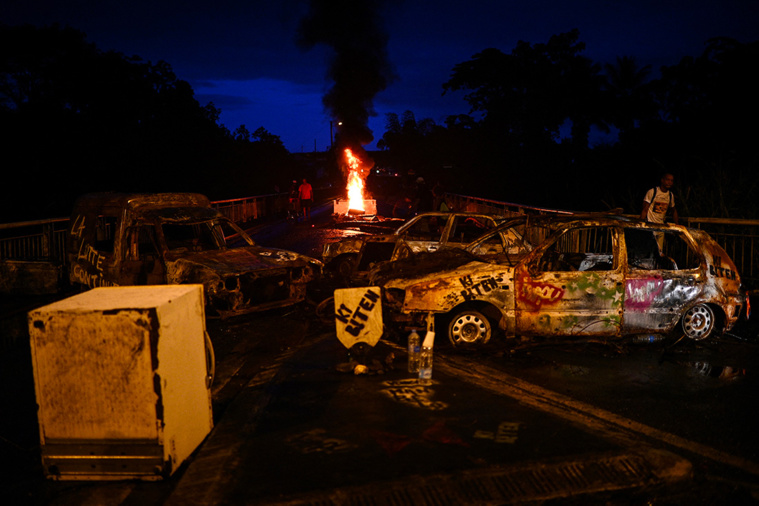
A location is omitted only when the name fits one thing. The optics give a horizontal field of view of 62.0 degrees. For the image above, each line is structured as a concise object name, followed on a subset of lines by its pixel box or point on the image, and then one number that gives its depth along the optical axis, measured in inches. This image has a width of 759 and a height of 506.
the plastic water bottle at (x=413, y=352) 237.1
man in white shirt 388.8
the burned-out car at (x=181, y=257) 315.0
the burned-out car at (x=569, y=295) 268.8
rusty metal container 150.3
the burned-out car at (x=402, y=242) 378.9
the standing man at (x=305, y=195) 1037.2
